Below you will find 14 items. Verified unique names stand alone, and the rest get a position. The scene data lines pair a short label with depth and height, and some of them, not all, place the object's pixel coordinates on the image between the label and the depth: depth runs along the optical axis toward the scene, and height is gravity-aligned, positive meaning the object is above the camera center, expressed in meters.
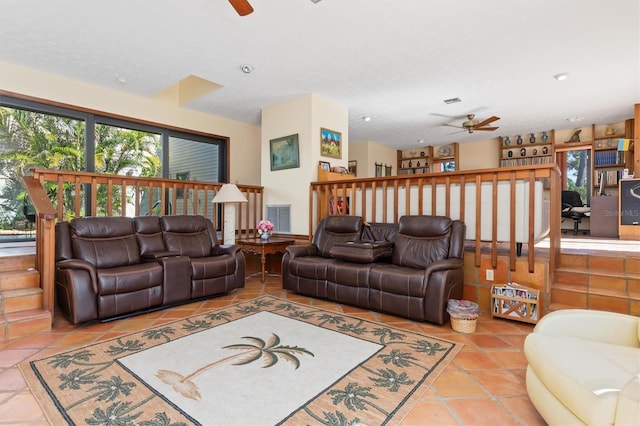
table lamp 4.58 +0.10
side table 4.52 -0.53
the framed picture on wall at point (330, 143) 5.24 +1.13
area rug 1.62 -1.04
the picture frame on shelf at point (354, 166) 8.80 +1.19
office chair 6.43 +0.03
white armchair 1.09 -0.66
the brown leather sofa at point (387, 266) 2.90 -0.61
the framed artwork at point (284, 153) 5.27 +0.98
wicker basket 2.73 -1.00
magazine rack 2.88 -0.88
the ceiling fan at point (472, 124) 5.95 +1.60
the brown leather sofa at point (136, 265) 2.85 -0.58
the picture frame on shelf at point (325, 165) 5.16 +0.72
